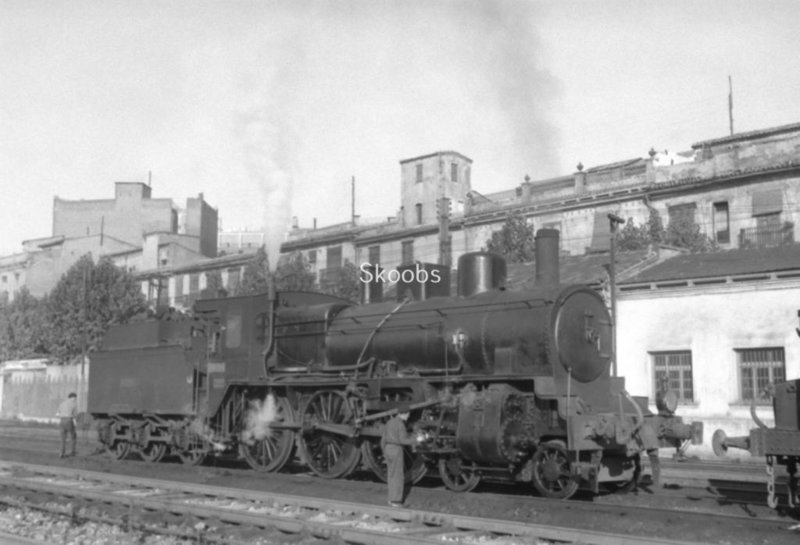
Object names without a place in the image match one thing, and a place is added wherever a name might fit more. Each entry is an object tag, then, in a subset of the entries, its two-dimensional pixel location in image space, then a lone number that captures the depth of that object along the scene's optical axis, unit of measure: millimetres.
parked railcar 9070
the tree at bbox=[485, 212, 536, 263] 37562
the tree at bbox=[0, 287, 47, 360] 45938
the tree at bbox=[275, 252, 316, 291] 37250
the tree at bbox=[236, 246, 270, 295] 35656
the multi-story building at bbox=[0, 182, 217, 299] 58688
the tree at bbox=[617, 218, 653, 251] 34250
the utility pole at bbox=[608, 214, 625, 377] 20391
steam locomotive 11391
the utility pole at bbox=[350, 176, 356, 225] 67062
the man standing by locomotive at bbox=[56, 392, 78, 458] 18281
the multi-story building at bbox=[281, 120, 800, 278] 34156
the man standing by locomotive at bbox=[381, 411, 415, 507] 11234
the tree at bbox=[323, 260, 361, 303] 35906
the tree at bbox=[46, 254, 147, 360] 40188
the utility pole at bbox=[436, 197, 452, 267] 23672
